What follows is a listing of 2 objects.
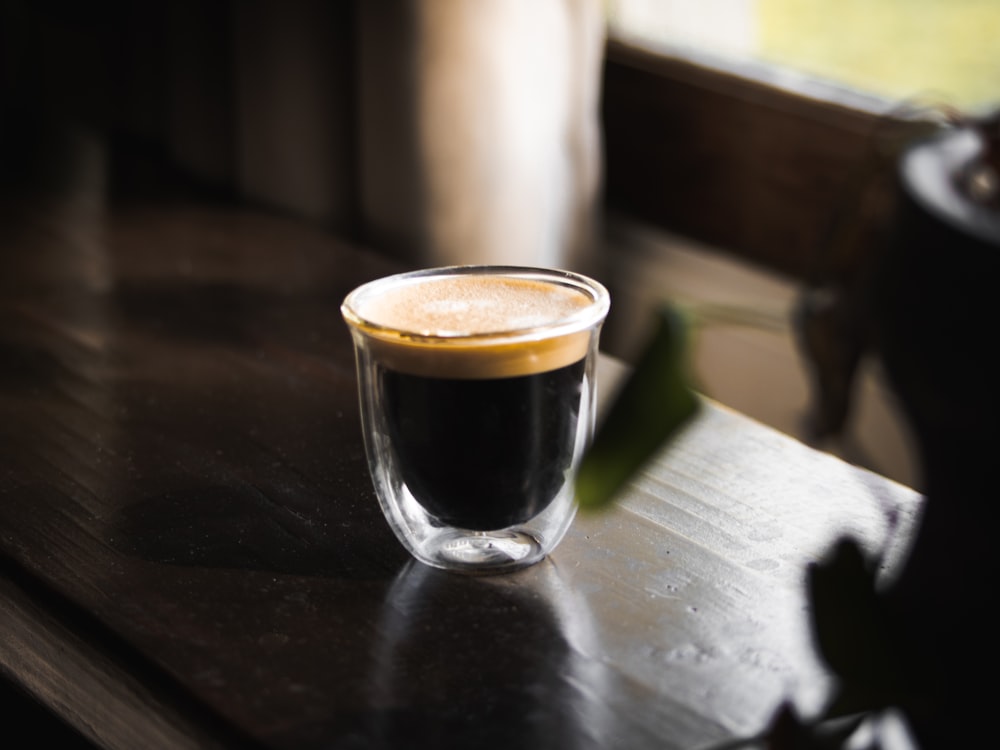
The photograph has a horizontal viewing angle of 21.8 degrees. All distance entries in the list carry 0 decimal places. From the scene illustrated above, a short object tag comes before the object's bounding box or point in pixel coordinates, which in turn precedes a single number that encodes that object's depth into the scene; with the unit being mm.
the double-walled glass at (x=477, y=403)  637
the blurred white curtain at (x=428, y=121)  1052
